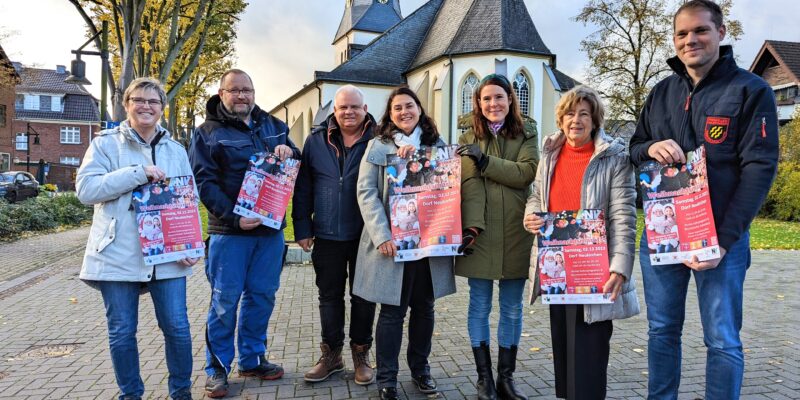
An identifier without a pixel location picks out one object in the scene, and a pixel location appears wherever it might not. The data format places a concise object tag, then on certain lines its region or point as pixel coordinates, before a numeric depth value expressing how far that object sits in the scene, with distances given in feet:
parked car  88.48
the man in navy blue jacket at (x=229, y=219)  13.04
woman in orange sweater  10.14
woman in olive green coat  12.03
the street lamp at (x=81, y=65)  43.66
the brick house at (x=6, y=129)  127.44
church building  107.86
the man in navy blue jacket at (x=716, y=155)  8.79
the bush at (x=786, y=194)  83.10
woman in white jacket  10.48
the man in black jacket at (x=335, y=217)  13.20
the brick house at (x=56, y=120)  181.27
